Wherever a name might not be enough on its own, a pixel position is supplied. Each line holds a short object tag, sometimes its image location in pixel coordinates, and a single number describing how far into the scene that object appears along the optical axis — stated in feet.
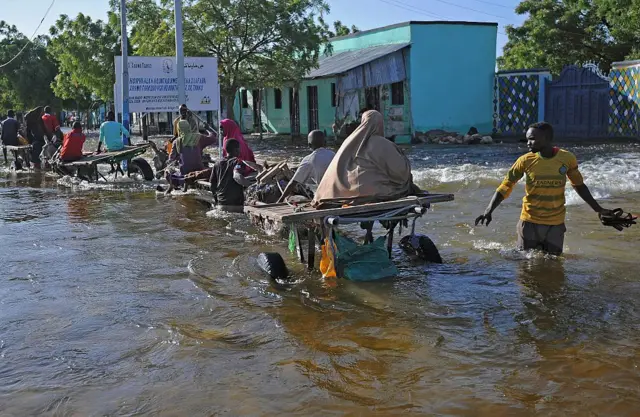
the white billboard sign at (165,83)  54.24
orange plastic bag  21.21
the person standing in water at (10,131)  69.77
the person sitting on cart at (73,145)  52.19
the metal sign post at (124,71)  54.13
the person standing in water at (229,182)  32.58
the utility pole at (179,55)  50.47
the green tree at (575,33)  81.15
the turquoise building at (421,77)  79.30
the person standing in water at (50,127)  64.49
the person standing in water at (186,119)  42.61
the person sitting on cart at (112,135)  52.60
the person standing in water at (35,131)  66.54
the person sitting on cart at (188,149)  41.50
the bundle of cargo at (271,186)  28.55
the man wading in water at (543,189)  20.56
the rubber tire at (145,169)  54.39
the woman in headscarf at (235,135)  36.81
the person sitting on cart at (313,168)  24.94
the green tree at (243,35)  73.10
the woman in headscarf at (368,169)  21.57
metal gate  78.59
